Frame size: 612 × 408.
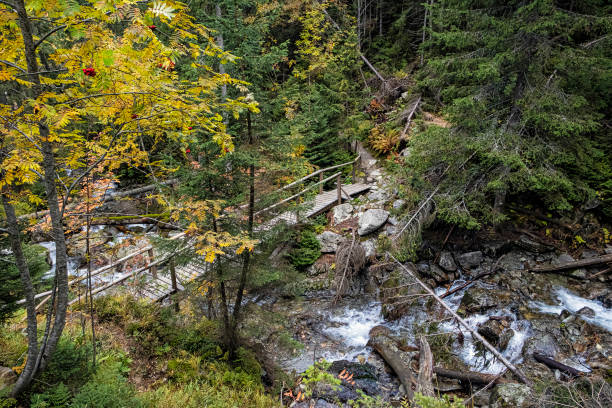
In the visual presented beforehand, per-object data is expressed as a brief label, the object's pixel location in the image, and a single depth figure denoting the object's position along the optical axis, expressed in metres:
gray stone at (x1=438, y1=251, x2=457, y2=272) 9.15
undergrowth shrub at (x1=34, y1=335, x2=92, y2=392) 3.54
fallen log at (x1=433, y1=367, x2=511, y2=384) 5.72
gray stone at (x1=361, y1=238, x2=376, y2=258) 9.70
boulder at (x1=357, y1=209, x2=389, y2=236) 10.66
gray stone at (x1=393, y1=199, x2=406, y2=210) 11.16
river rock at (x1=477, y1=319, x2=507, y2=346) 6.78
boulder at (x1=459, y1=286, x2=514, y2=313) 7.80
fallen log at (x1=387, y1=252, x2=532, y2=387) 5.44
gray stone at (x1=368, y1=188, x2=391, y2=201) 12.17
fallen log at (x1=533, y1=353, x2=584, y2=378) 5.71
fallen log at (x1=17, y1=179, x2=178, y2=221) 13.59
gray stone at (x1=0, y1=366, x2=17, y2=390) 3.48
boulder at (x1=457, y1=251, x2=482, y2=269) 9.19
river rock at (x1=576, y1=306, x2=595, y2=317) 7.23
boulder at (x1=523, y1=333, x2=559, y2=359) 6.44
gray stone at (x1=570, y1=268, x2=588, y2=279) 8.29
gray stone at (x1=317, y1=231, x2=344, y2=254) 10.41
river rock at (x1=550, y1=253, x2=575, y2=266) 8.66
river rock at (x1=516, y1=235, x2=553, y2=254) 9.15
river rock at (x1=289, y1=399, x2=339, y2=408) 5.48
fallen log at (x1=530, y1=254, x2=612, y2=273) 8.12
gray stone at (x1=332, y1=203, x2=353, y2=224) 11.77
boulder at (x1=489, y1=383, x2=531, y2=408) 5.12
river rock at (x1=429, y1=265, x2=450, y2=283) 8.88
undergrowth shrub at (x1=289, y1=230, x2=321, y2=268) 10.05
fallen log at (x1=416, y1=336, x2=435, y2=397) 5.39
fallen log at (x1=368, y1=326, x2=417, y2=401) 5.97
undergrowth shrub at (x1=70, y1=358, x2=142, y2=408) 3.19
